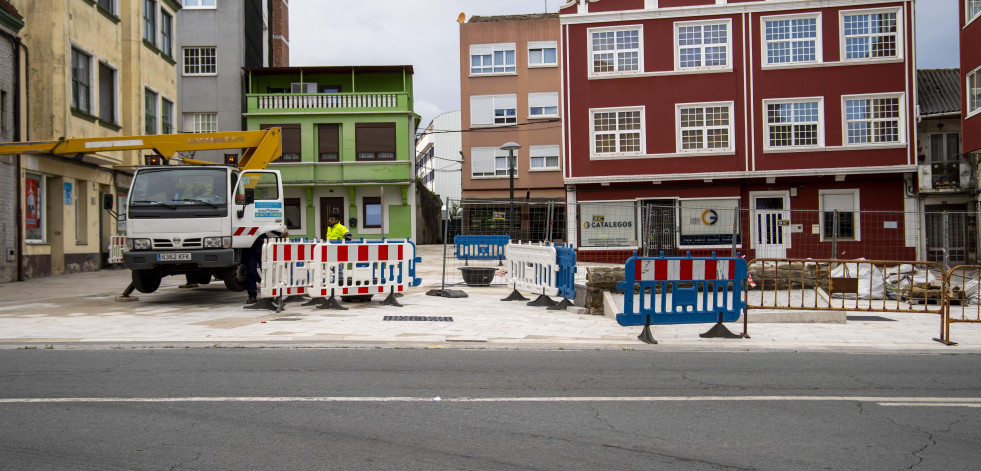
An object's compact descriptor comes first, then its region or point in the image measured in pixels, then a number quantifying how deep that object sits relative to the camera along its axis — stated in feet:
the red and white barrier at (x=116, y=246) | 59.82
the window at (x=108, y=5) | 75.96
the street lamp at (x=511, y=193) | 68.49
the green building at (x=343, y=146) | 123.44
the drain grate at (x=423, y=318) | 37.70
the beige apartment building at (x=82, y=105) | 64.13
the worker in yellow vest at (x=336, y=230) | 51.98
